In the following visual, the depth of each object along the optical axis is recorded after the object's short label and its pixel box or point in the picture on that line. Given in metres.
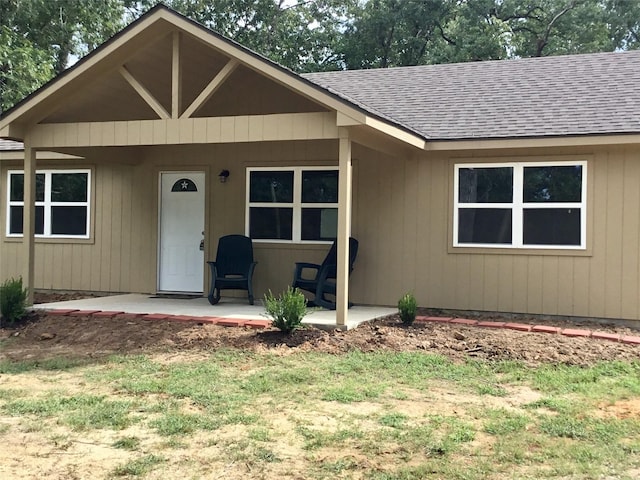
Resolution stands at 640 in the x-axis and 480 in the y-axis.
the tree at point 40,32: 16.30
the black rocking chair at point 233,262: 8.91
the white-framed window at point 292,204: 9.34
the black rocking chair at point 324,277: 8.36
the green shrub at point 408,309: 7.49
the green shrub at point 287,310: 6.60
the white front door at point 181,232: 10.08
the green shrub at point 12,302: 7.72
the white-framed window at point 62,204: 10.62
